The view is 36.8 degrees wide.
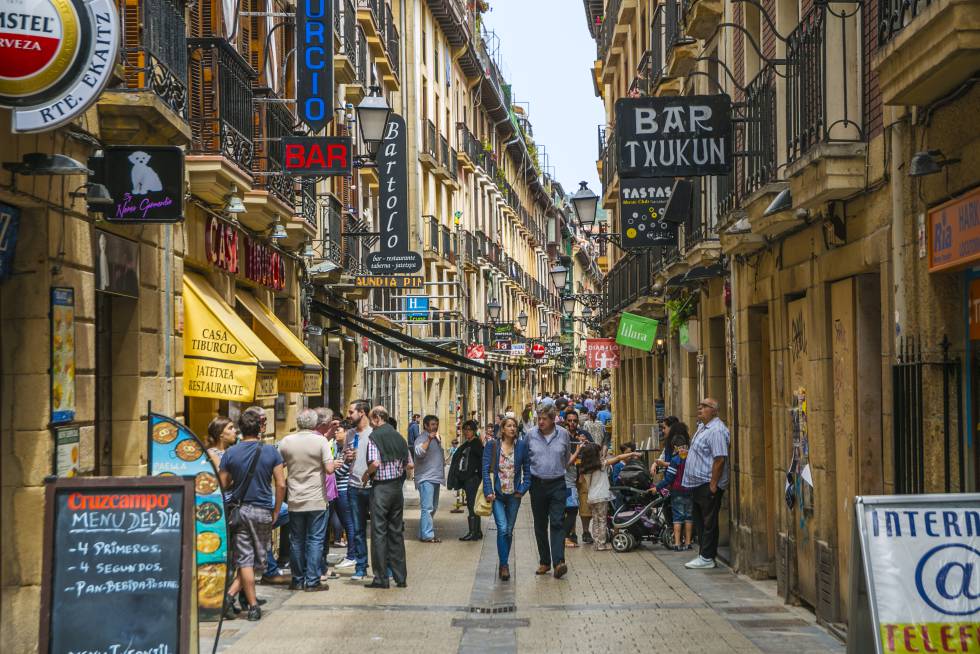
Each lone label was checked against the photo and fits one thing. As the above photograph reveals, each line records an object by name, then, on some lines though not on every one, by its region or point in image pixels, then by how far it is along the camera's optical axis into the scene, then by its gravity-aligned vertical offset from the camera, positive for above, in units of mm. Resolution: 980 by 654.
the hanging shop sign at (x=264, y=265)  17703 +1951
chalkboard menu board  7758 -773
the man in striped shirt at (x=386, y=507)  14530 -867
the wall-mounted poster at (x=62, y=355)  9984 +445
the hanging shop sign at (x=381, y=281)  26500 +2481
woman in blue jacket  15273 -679
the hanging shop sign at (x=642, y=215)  21422 +2962
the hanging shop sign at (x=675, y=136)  13672 +2626
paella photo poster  10375 -616
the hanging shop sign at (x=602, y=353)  37812 +1683
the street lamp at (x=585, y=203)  26469 +3882
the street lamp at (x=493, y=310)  48188 +3580
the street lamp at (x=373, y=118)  19656 +4021
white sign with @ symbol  6602 -701
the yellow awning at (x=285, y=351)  17797 +840
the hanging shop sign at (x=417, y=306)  32156 +2495
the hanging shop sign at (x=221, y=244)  15297 +1875
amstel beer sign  8164 +2009
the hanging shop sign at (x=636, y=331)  24938 +1487
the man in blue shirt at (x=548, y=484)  15297 -680
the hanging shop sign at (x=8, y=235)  9539 +1207
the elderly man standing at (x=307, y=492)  14094 -695
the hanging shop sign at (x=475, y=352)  42375 +1935
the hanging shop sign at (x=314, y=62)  18438 +4471
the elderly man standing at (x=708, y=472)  15961 -587
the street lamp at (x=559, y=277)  43688 +4256
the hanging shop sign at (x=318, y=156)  16875 +3025
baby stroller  18031 -1194
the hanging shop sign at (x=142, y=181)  10719 +1738
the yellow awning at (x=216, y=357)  13789 +593
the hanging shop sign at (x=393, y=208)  27812 +4314
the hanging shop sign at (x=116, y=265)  11234 +1228
